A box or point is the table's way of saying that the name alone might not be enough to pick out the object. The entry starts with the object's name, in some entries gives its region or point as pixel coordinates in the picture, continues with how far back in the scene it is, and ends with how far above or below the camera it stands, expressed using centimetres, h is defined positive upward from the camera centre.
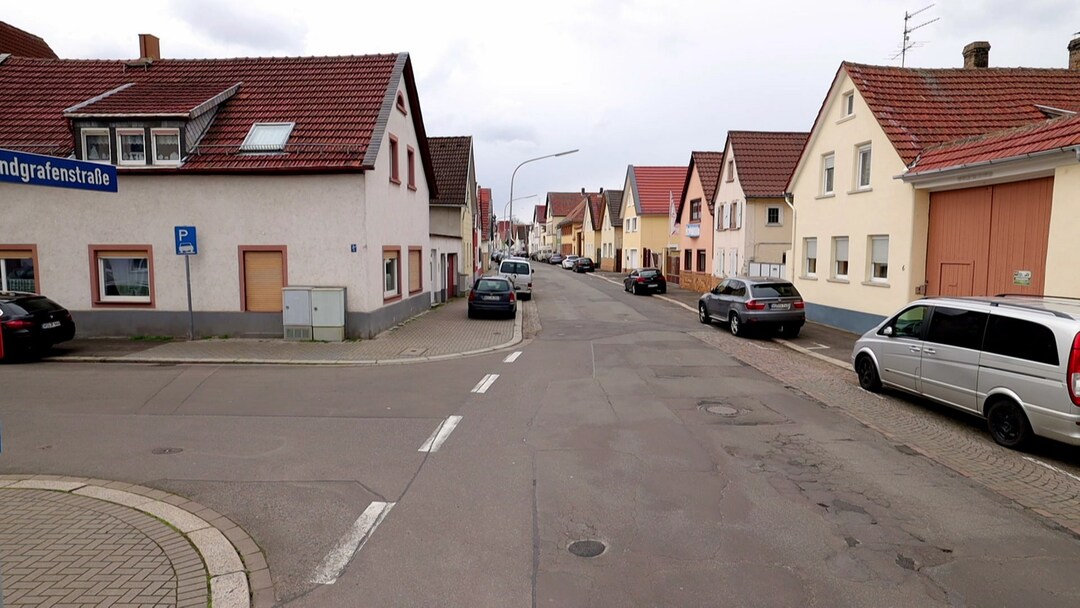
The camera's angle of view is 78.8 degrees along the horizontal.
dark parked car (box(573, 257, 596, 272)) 5625 -124
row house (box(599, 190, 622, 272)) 5766 +180
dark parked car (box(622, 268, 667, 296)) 3256 -155
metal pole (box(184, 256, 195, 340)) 1571 -170
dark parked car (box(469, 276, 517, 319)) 2090 -150
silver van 703 -135
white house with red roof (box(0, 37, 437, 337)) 1591 +84
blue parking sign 1501 +26
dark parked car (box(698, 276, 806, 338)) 1728 -149
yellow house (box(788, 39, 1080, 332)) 1241 +143
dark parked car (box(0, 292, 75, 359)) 1309 -151
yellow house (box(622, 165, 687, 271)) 4788 +295
